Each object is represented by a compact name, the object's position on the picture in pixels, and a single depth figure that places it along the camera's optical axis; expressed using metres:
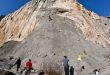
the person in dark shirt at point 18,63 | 12.80
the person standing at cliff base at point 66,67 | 9.31
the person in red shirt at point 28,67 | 9.94
